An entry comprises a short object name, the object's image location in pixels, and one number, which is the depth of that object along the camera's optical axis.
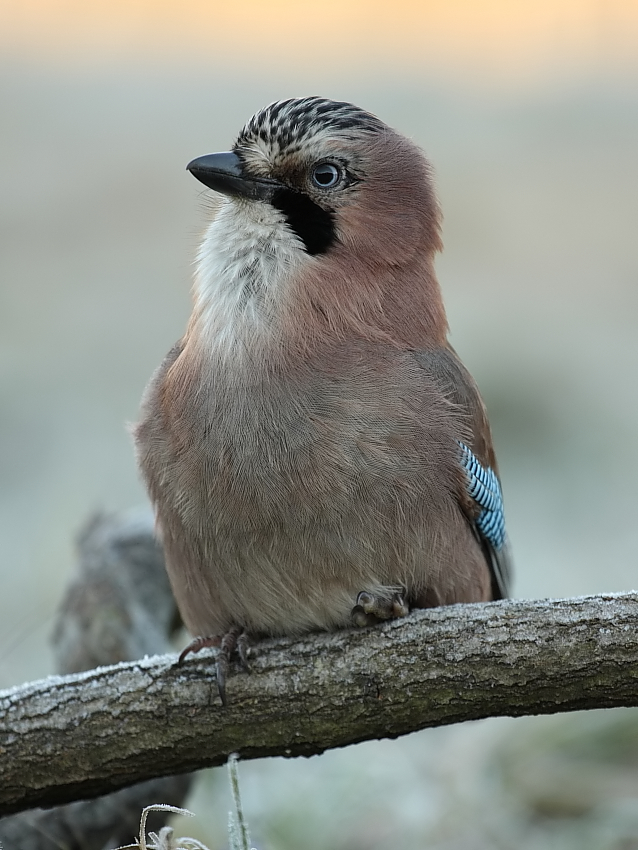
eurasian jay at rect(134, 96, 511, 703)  5.66
